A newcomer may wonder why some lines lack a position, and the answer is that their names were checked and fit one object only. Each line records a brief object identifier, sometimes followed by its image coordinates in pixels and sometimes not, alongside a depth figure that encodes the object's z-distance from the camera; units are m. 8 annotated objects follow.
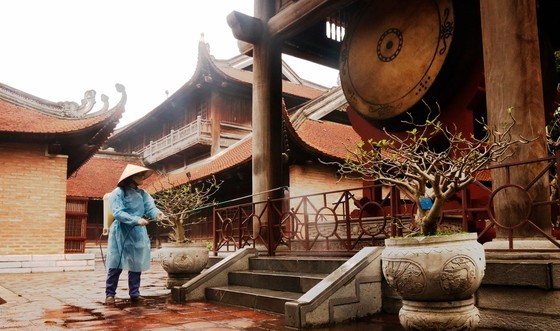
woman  5.97
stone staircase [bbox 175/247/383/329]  4.20
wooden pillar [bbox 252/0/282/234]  7.14
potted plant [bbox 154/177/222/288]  7.08
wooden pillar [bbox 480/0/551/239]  3.86
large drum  6.07
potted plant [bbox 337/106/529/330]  3.07
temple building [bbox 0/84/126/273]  13.91
